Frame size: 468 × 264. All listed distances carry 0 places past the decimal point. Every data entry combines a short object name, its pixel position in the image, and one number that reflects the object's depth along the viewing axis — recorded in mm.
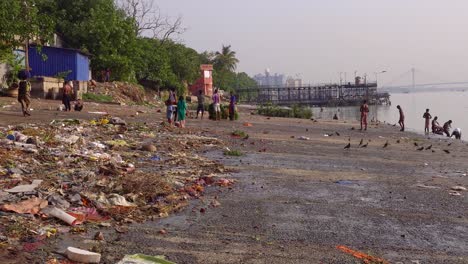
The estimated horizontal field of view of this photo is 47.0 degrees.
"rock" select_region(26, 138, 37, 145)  9684
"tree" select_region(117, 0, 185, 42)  49125
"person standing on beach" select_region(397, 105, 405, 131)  26894
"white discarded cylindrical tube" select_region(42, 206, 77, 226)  5429
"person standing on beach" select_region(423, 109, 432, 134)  25922
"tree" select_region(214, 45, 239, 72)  83375
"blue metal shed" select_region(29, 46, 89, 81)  27334
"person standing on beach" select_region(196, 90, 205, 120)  21903
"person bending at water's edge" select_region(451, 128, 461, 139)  26414
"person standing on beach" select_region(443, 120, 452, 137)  28091
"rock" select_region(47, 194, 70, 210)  5887
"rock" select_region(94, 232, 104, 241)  5098
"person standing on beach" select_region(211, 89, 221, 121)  22484
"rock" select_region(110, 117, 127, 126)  14812
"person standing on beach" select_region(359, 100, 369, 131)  23781
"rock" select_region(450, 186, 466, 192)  9062
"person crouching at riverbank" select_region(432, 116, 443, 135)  28711
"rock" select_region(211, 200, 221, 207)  6937
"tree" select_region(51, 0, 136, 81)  34031
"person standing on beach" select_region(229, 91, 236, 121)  23669
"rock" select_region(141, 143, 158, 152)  11065
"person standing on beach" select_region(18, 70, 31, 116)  15156
